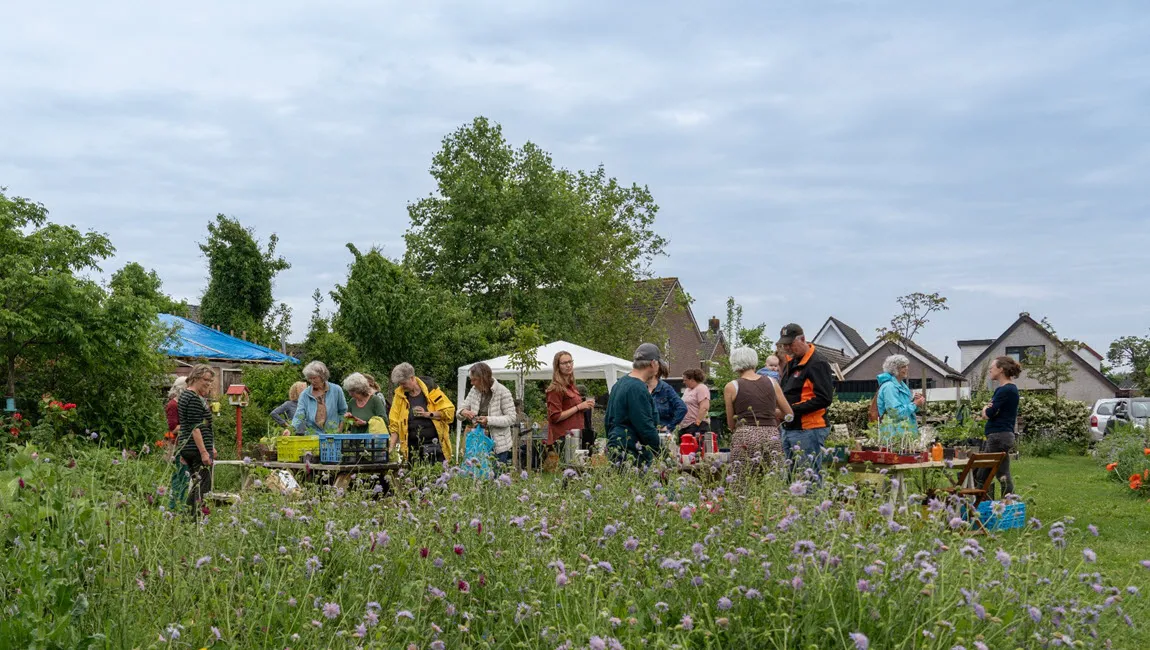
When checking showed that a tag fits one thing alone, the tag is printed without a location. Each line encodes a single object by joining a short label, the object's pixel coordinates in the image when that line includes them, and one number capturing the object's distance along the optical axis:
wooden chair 8.56
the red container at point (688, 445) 8.92
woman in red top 9.88
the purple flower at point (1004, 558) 3.29
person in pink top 11.62
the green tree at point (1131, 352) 79.81
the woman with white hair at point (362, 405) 9.81
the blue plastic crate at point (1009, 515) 7.59
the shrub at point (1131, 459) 13.42
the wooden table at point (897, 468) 7.68
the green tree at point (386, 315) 21.00
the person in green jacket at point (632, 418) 7.30
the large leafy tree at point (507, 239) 33.50
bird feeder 15.23
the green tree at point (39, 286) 13.16
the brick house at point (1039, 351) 57.97
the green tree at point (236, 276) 40.38
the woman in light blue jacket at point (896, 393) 9.52
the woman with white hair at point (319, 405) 9.61
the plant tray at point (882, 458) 7.95
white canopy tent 17.48
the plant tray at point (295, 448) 8.34
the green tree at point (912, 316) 21.97
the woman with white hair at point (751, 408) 7.73
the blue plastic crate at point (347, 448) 8.30
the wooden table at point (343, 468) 8.02
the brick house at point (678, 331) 44.69
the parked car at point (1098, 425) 24.56
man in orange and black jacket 8.41
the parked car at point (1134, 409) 27.84
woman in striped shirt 7.92
